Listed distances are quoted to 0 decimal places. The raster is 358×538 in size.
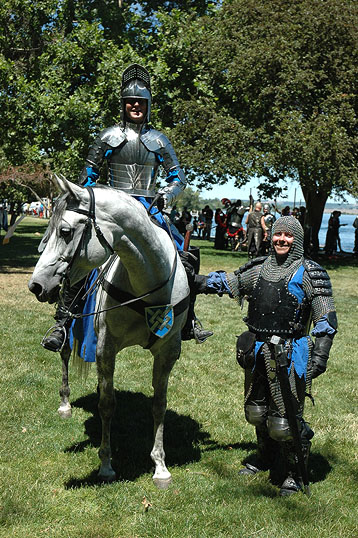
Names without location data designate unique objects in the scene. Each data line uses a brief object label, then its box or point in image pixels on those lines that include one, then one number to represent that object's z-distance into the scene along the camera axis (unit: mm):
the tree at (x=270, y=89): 20297
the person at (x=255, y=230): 19938
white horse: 3340
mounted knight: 4750
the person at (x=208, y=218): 34281
